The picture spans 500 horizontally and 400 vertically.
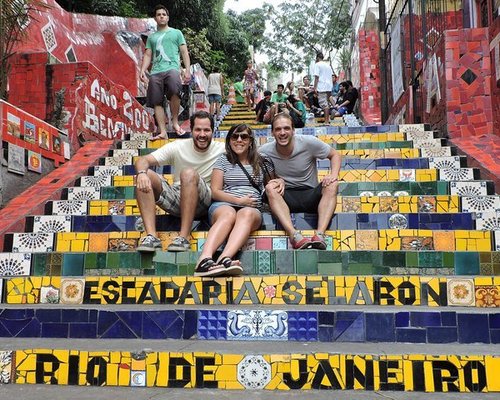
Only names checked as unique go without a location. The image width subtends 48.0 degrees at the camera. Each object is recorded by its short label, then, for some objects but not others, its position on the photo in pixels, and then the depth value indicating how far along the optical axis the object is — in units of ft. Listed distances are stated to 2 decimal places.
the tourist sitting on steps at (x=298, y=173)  12.73
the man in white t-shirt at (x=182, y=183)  12.12
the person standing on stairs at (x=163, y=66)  20.70
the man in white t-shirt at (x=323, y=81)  36.17
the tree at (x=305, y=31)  98.63
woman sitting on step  10.46
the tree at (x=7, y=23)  17.24
